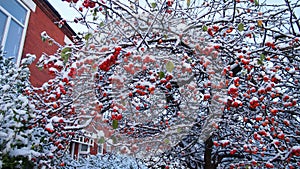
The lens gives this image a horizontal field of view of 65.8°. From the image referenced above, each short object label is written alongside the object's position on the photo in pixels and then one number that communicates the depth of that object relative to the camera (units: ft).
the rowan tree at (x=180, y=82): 8.42
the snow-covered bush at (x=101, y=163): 20.23
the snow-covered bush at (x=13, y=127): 7.52
